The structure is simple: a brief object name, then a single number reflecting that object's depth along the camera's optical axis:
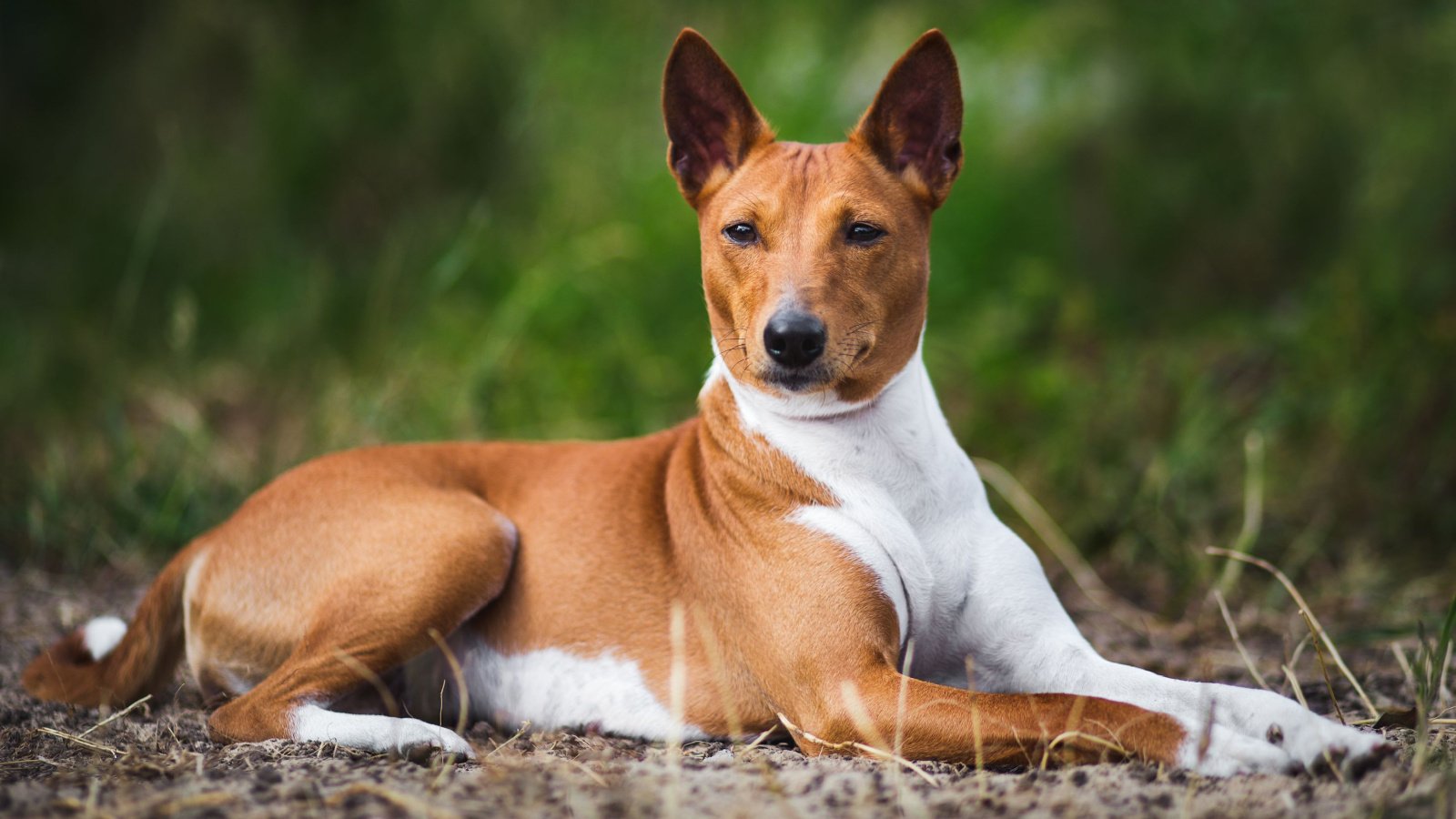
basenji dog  3.23
